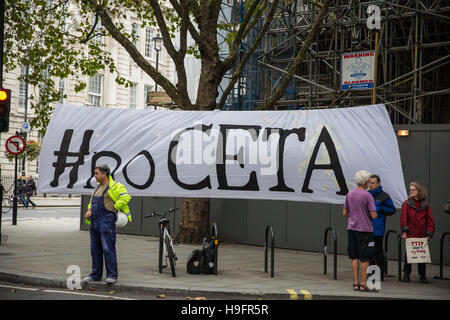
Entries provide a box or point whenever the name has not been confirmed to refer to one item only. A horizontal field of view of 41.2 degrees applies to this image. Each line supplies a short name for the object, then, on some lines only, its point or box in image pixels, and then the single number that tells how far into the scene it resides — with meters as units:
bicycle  10.10
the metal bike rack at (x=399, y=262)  10.33
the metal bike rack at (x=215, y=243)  10.43
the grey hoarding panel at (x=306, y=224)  14.86
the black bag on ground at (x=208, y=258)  10.48
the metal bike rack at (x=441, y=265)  10.75
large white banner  9.49
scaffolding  18.83
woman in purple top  8.95
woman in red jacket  10.43
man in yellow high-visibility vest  9.11
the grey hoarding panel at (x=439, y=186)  13.00
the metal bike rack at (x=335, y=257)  10.06
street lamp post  29.02
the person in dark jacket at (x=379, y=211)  9.84
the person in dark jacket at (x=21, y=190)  31.52
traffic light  13.48
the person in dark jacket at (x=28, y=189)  31.44
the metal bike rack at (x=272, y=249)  10.08
